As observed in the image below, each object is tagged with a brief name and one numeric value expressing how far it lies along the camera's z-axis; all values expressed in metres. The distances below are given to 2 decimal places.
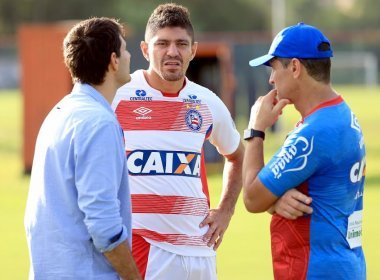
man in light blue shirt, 10.15
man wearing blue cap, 10.66
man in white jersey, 13.26
